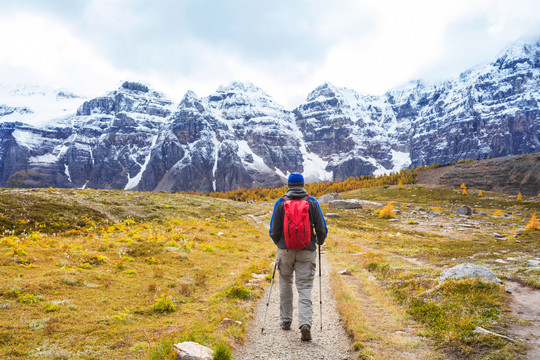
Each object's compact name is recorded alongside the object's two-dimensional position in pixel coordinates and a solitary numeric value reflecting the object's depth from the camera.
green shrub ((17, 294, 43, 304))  8.81
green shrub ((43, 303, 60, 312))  8.45
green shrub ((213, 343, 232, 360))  6.35
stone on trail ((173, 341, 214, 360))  5.95
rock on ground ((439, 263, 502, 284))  10.66
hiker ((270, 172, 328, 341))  8.37
